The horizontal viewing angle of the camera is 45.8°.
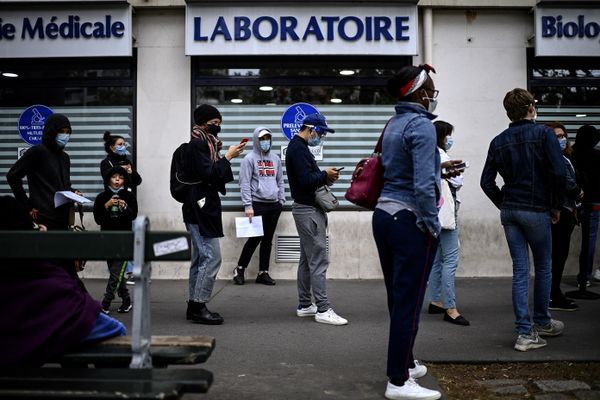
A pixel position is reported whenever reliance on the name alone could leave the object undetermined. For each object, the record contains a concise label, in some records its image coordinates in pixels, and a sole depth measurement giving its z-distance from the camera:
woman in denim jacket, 4.27
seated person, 3.15
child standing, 7.25
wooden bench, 2.91
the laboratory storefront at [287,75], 9.67
